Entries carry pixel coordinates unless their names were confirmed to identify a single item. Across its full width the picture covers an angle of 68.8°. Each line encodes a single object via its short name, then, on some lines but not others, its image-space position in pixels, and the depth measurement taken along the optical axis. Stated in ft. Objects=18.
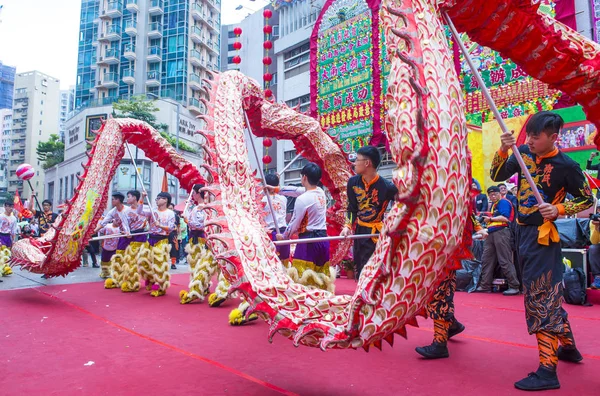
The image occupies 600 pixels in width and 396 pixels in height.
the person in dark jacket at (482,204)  23.67
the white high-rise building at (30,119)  168.86
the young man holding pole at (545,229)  7.52
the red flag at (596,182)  13.80
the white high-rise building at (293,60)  59.67
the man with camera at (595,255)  16.19
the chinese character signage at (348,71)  38.65
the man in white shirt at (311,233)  12.93
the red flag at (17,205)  35.81
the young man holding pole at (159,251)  18.72
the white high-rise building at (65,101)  220.02
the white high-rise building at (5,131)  199.78
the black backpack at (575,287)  16.29
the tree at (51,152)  105.91
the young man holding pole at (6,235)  26.09
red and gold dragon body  4.90
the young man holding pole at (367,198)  10.70
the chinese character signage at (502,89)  27.22
